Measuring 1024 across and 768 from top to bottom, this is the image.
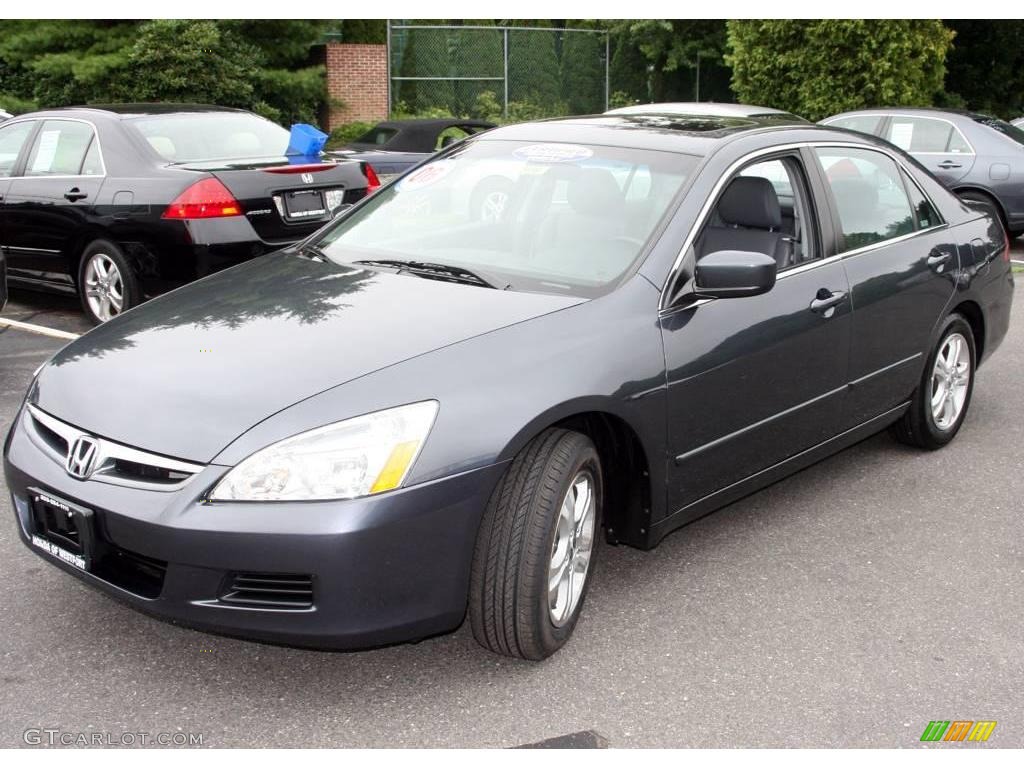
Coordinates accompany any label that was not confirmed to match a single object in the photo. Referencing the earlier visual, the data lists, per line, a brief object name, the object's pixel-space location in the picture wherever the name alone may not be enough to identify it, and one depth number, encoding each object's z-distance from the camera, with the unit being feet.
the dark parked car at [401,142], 44.37
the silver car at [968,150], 39.60
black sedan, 24.26
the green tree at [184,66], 65.92
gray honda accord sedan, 10.26
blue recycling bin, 27.17
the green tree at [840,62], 64.80
